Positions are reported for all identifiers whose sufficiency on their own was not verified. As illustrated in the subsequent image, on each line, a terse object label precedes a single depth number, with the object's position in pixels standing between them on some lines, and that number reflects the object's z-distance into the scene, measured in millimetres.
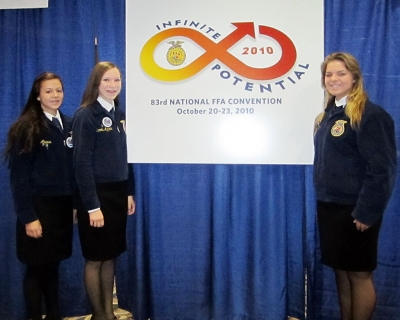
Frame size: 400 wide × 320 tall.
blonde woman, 1691
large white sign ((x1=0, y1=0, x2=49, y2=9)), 2389
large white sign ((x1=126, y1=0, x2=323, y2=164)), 2205
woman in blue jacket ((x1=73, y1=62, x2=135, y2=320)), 1963
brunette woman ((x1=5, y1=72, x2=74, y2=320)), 1965
